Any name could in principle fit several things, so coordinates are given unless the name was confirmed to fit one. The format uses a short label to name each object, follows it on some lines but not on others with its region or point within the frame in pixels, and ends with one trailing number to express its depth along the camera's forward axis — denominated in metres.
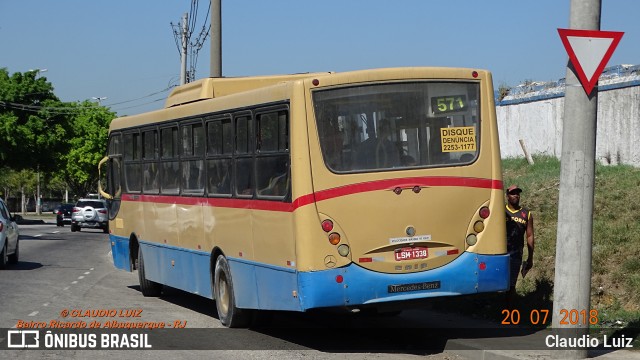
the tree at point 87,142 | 109.62
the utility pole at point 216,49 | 25.92
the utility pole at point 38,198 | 116.25
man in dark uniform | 13.75
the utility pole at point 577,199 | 10.59
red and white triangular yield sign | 10.41
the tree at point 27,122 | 75.88
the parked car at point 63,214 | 67.31
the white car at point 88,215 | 55.40
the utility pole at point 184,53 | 41.59
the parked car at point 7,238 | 24.95
